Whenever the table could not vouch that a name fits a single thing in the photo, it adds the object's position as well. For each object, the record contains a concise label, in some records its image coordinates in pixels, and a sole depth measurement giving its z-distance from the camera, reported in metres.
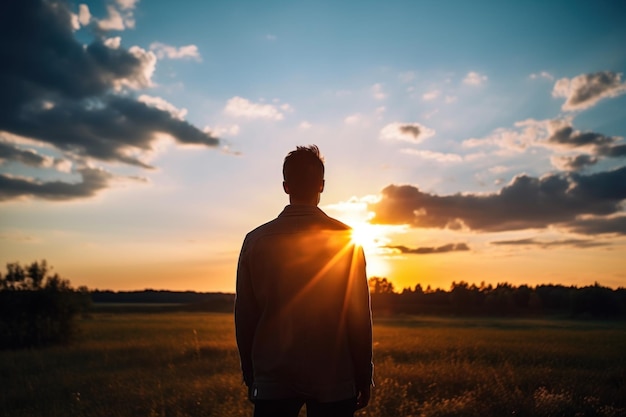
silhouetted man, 2.94
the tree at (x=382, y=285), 124.69
